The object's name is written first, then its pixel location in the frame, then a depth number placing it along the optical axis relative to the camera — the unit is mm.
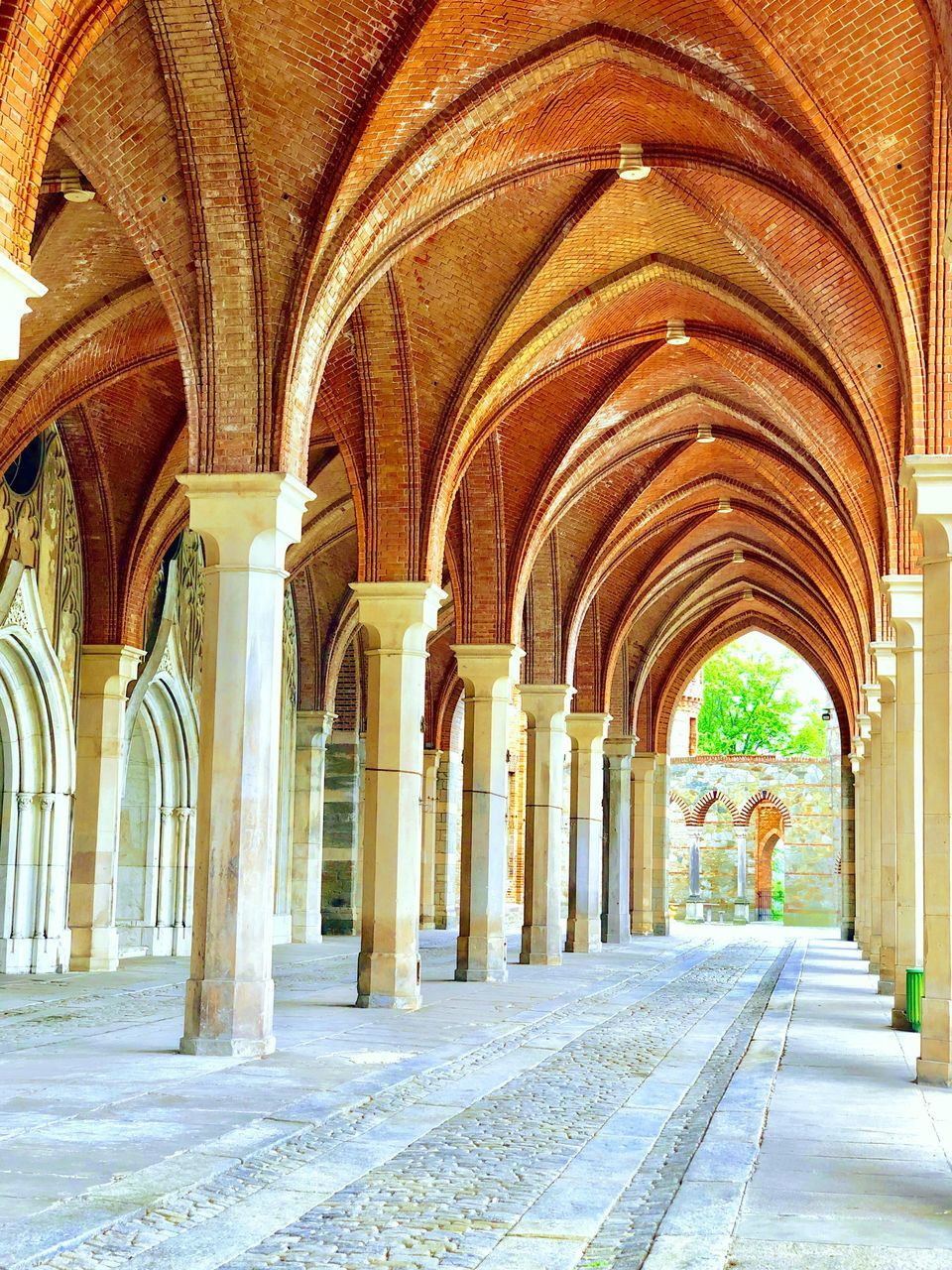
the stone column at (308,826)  26828
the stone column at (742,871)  46531
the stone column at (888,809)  16750
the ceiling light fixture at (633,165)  13086
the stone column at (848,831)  33844
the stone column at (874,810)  21156
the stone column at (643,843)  32625
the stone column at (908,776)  13836
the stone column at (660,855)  34062
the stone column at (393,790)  14344
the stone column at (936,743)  10336
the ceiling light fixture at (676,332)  17141
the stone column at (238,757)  10555
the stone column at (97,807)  18547
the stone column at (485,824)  17859
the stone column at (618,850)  29203
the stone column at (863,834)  25391
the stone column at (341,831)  29078
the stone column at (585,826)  23844
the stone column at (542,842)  21031
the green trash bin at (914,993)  13125
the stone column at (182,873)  21891
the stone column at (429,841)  32875
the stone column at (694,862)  47062
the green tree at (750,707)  62656
